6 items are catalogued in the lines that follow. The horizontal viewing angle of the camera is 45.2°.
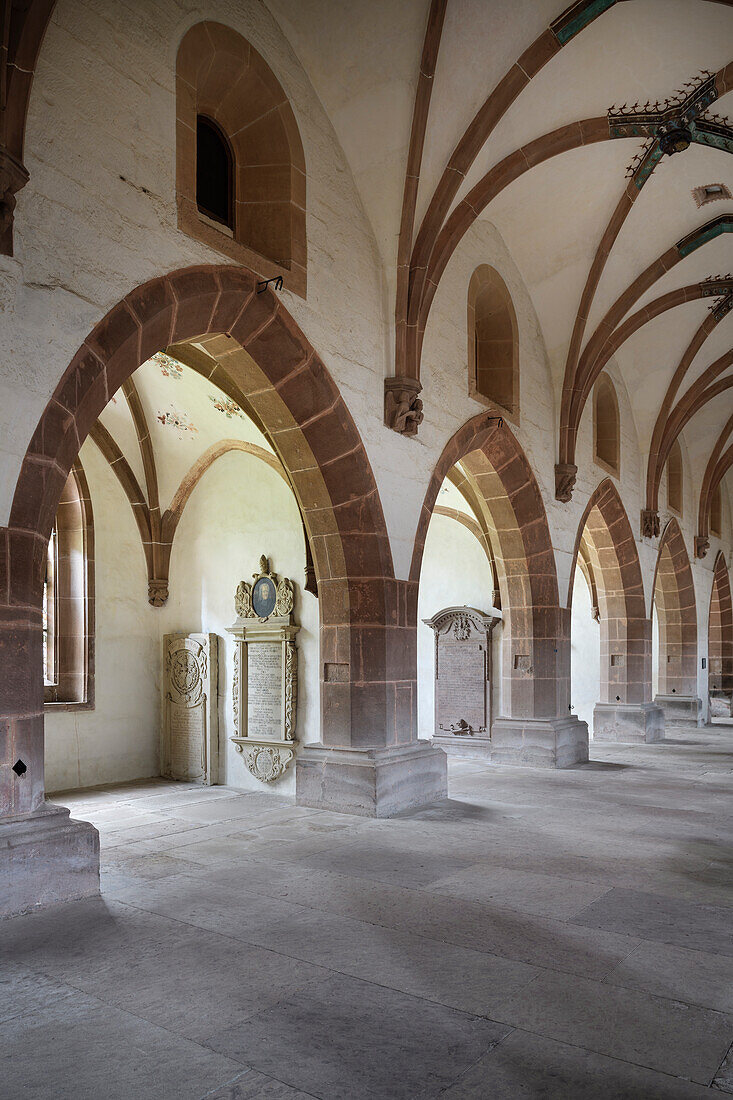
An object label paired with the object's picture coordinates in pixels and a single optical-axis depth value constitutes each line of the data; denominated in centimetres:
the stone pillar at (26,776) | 392
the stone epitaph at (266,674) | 927
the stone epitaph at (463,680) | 1095
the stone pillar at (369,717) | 647
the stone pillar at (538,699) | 940
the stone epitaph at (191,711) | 1000
